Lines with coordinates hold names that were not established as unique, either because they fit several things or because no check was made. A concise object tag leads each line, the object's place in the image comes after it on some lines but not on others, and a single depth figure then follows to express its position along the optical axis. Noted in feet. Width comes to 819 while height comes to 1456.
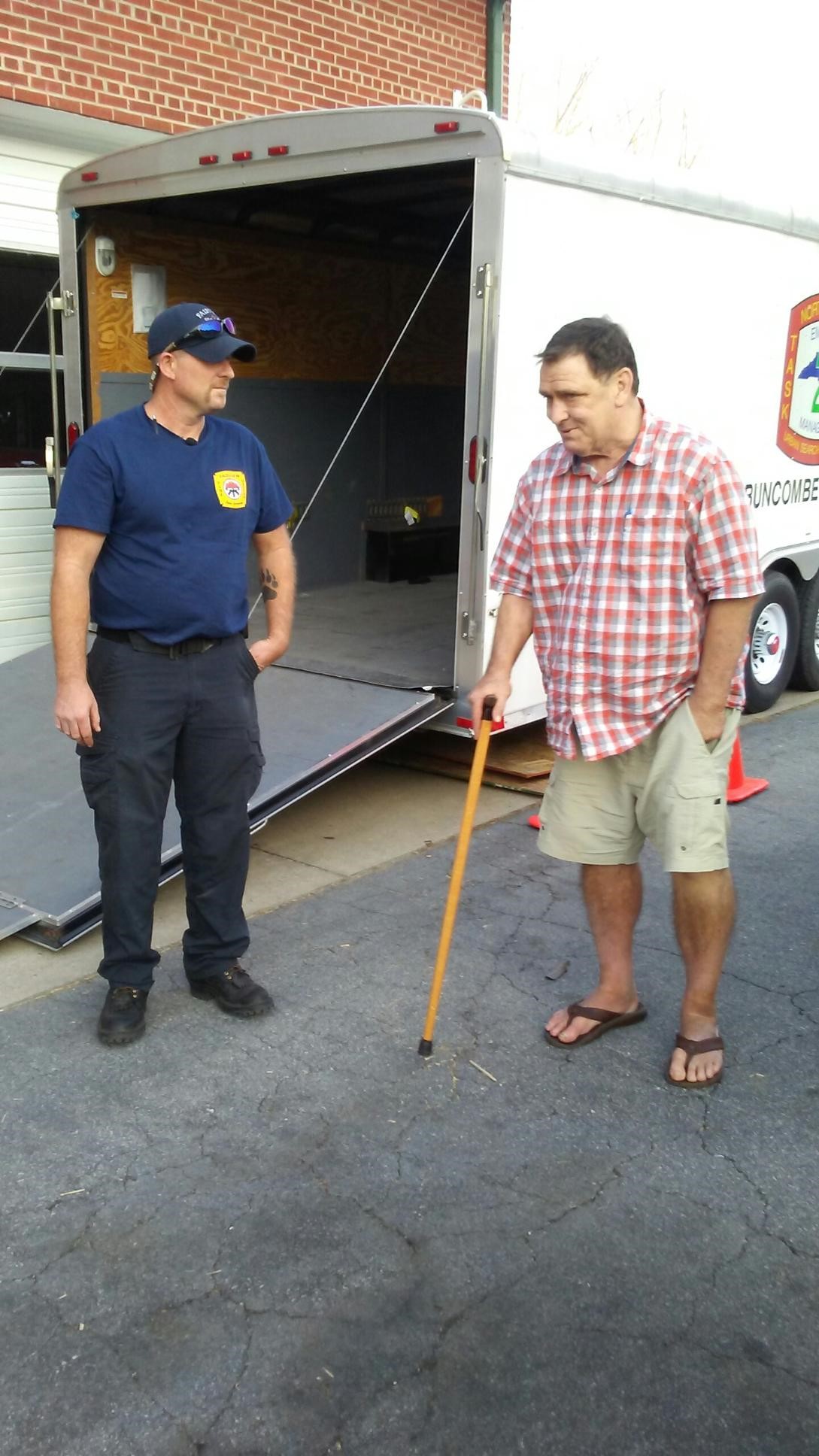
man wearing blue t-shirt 11.95
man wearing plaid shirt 11.03
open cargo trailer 17.74
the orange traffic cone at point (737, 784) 21.08
